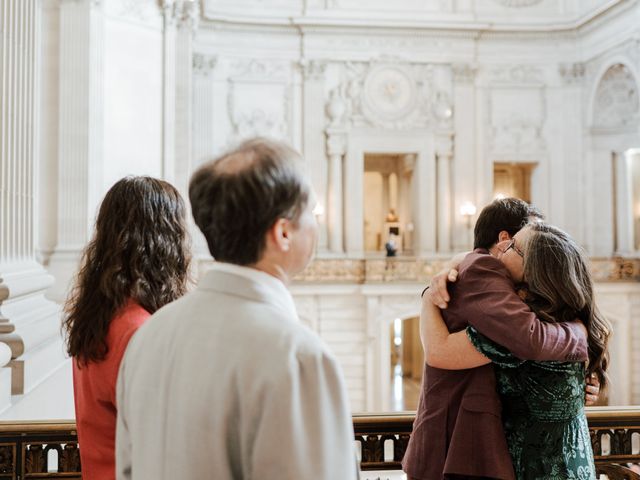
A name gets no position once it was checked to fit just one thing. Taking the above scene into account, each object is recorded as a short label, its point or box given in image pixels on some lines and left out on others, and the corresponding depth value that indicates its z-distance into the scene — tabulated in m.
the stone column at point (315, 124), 20.41
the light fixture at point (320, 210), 20.11
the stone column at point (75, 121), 9.46
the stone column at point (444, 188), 20.69
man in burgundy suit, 2.19
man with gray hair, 1.36
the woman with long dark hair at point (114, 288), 2.11
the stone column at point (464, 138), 20.88
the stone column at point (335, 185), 20.45
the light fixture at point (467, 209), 20.55
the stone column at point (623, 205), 20.34
